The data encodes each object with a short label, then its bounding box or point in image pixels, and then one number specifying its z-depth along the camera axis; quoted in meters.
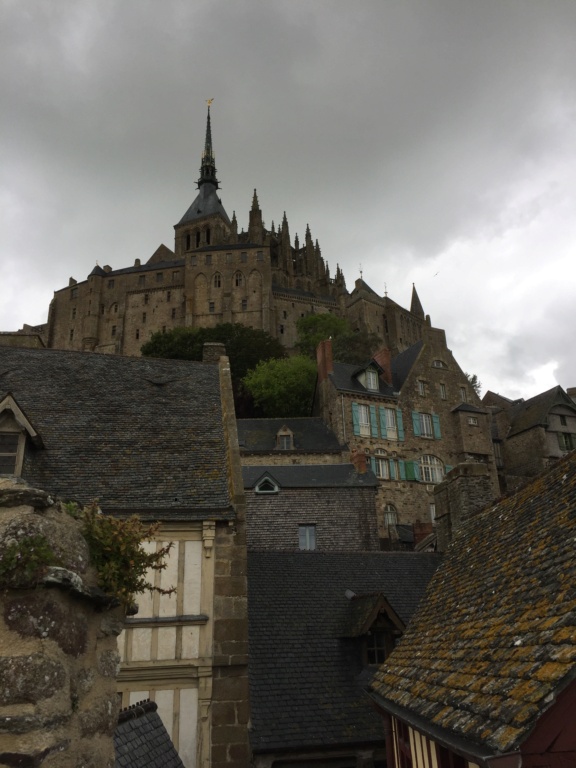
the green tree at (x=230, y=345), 60.16
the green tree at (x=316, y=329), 70.69
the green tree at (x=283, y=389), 51.22
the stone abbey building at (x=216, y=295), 84.81
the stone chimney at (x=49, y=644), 2.63
